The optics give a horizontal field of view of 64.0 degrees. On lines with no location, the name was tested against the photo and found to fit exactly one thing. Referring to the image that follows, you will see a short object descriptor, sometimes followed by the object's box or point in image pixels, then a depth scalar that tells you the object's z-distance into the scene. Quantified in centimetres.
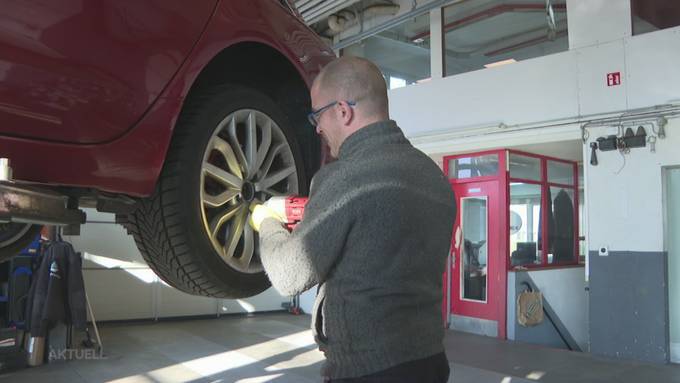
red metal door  821
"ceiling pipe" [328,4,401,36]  912
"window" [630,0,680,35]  644
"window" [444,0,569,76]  766
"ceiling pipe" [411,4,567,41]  807
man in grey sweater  136
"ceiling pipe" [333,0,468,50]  827
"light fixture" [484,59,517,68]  781
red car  117
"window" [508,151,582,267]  852
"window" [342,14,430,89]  927
